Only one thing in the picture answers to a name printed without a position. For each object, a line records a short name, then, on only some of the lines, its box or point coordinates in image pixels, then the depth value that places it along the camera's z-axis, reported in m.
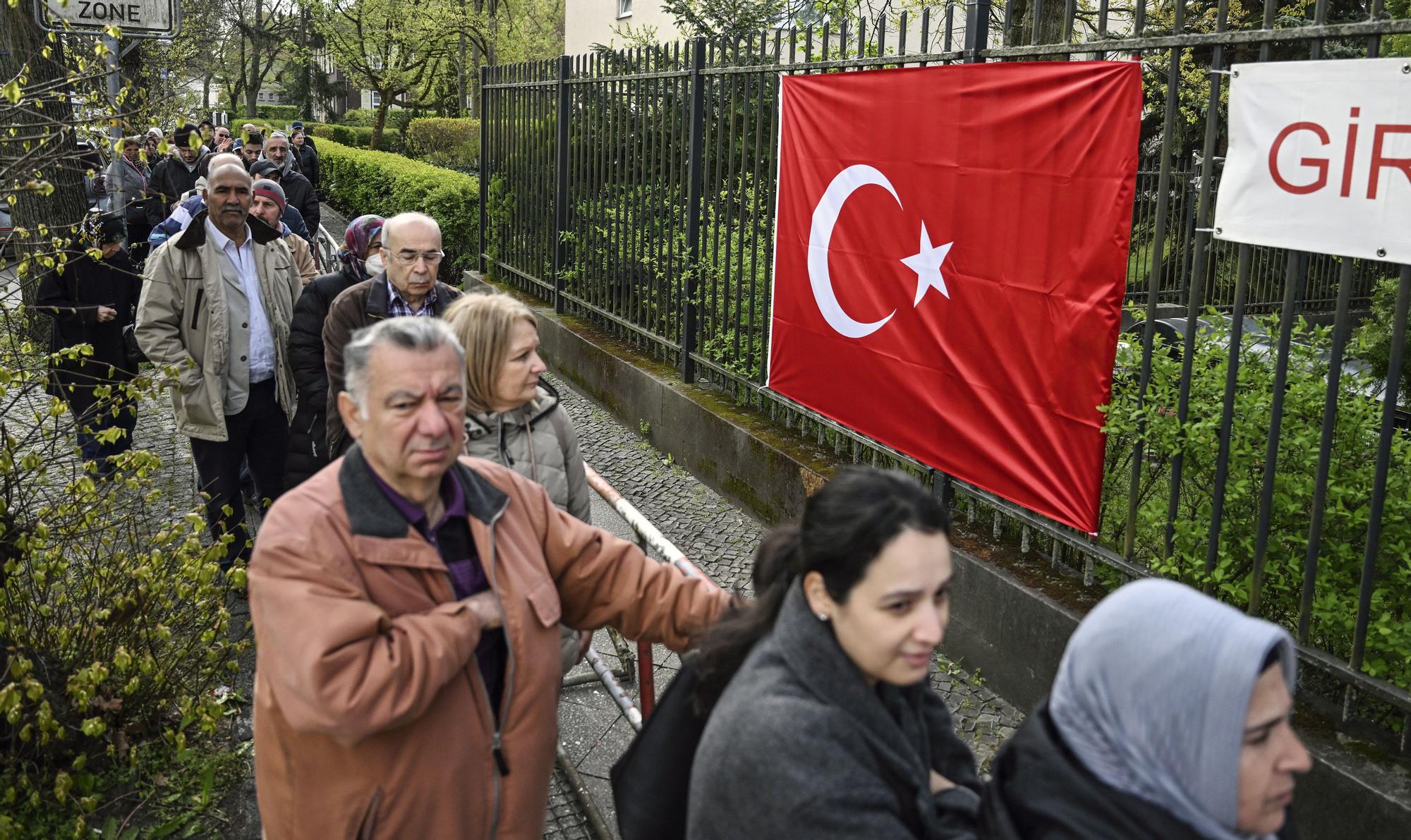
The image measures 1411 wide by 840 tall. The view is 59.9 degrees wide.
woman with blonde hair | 3.37
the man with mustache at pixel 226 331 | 5.48
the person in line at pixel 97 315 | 6.60
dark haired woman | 1.80
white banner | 3.39
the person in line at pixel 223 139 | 12.71
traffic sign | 6.73
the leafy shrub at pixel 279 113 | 60.84
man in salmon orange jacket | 2.14
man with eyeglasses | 5.05
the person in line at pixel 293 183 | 12.62
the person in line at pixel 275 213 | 7.09
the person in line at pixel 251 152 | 13.78
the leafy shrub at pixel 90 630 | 3.61
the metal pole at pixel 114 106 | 3.95
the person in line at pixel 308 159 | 18.41
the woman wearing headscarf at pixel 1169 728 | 1.55
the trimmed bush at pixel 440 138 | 30.14
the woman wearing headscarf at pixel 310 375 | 5.48
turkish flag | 4.64
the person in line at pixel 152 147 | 13.82
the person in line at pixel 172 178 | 11.31
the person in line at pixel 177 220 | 7.52
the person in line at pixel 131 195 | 10.14
